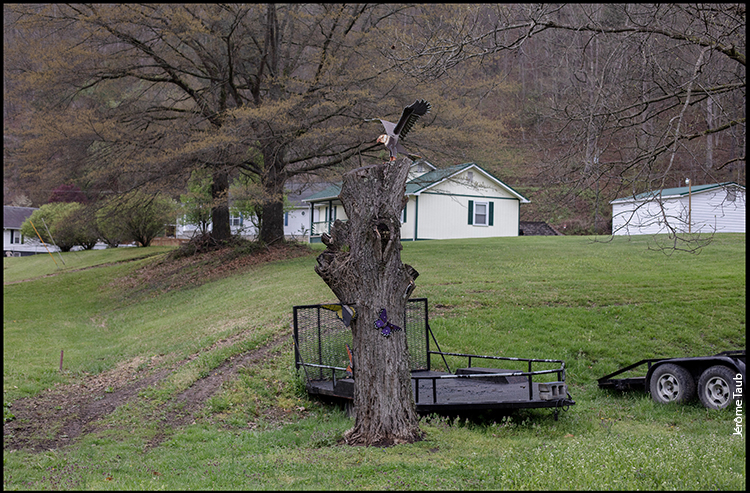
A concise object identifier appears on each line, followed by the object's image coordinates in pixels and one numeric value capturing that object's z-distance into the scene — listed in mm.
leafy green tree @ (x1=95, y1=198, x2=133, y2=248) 22609
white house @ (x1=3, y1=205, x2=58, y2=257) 61756
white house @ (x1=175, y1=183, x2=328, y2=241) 45862
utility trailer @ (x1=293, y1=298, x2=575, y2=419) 7980
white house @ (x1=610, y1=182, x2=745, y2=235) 31500
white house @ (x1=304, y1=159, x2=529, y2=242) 34875
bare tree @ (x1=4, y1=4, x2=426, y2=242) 19703
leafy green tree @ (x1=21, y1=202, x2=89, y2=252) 42688
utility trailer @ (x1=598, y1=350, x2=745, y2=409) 8062
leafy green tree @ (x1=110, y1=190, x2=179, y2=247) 38781
